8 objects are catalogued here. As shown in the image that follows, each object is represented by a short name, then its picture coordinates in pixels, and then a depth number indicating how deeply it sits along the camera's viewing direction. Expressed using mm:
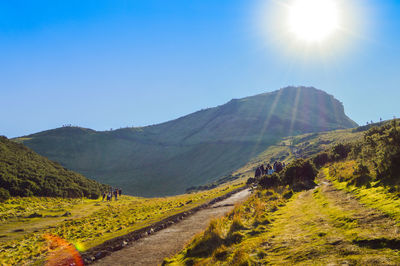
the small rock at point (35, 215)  29412
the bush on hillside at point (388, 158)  13641
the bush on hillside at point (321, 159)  44369
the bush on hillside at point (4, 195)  32175
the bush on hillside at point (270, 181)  30484
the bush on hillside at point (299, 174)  26453
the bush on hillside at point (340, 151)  38250
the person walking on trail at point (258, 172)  45250
